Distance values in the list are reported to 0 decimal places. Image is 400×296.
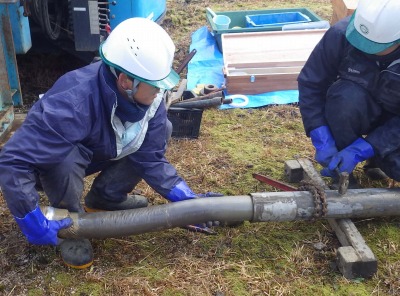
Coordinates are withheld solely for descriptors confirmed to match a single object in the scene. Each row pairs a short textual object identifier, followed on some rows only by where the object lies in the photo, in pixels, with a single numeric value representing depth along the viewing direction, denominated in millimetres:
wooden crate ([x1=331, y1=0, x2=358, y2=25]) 5531
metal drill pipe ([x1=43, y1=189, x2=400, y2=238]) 2641
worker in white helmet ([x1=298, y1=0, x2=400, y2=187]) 2828
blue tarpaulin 4875
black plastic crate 4117
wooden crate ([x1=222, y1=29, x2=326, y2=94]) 4973
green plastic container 6832
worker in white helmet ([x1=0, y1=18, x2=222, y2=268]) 2246
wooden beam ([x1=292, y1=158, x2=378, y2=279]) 2607
